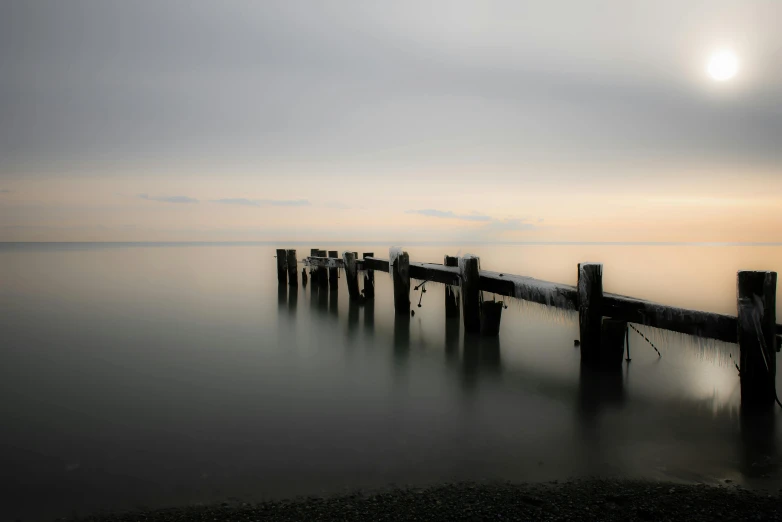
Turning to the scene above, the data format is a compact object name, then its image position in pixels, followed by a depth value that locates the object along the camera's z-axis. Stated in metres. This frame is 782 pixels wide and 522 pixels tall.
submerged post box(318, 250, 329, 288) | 19.20
